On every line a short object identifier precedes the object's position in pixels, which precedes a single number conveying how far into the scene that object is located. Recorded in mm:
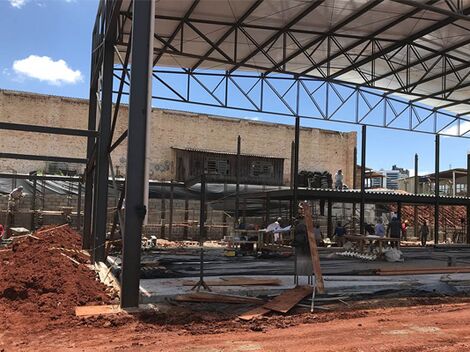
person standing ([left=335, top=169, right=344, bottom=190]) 28719
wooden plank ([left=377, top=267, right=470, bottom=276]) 13232
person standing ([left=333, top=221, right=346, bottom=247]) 23344
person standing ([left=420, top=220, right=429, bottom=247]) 29322
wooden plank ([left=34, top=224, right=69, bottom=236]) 18047
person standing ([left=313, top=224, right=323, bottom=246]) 20109
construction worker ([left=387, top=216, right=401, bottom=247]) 21469
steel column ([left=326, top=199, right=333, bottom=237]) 26020
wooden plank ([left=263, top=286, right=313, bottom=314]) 8492
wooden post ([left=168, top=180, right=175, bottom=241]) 26331
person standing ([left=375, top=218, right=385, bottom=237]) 21562
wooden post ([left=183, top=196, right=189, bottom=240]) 29516
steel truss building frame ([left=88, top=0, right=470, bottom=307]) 8523
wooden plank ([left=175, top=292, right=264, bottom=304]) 8742
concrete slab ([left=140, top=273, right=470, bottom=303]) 9492
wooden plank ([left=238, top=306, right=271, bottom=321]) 7898
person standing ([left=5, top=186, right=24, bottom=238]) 22688
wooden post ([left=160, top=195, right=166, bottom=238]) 28062
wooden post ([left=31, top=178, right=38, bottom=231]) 25219
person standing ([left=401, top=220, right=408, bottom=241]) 32384
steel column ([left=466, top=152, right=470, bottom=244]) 30692
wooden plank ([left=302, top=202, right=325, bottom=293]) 9760
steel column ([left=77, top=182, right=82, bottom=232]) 23469
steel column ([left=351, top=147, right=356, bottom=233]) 27192
